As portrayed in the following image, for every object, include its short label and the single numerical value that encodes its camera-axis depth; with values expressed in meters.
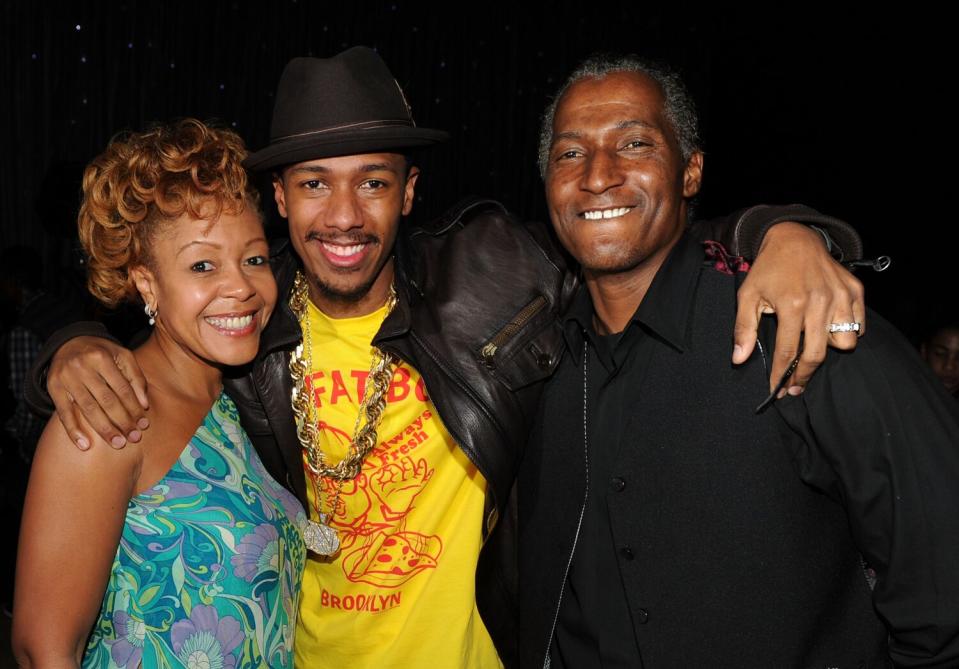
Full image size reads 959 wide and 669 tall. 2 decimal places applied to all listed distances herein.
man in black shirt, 1.39
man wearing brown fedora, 1.92
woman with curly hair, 1.50
